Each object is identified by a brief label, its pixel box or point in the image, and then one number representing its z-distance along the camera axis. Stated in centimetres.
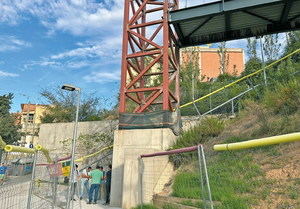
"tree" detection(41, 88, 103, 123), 2236
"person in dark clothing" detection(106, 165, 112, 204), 1023
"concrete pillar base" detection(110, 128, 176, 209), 763
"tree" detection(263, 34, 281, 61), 2312
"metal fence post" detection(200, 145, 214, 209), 393
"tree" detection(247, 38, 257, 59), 2482
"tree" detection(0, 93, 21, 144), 2985
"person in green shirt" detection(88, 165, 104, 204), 1005
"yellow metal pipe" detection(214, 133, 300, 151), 274
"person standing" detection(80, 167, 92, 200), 1100
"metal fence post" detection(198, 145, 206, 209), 417
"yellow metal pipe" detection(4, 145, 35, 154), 425
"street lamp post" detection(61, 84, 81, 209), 822
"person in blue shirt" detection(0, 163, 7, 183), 564
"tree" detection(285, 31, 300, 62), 1942
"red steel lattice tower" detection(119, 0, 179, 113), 1066
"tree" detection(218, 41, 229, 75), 3137
